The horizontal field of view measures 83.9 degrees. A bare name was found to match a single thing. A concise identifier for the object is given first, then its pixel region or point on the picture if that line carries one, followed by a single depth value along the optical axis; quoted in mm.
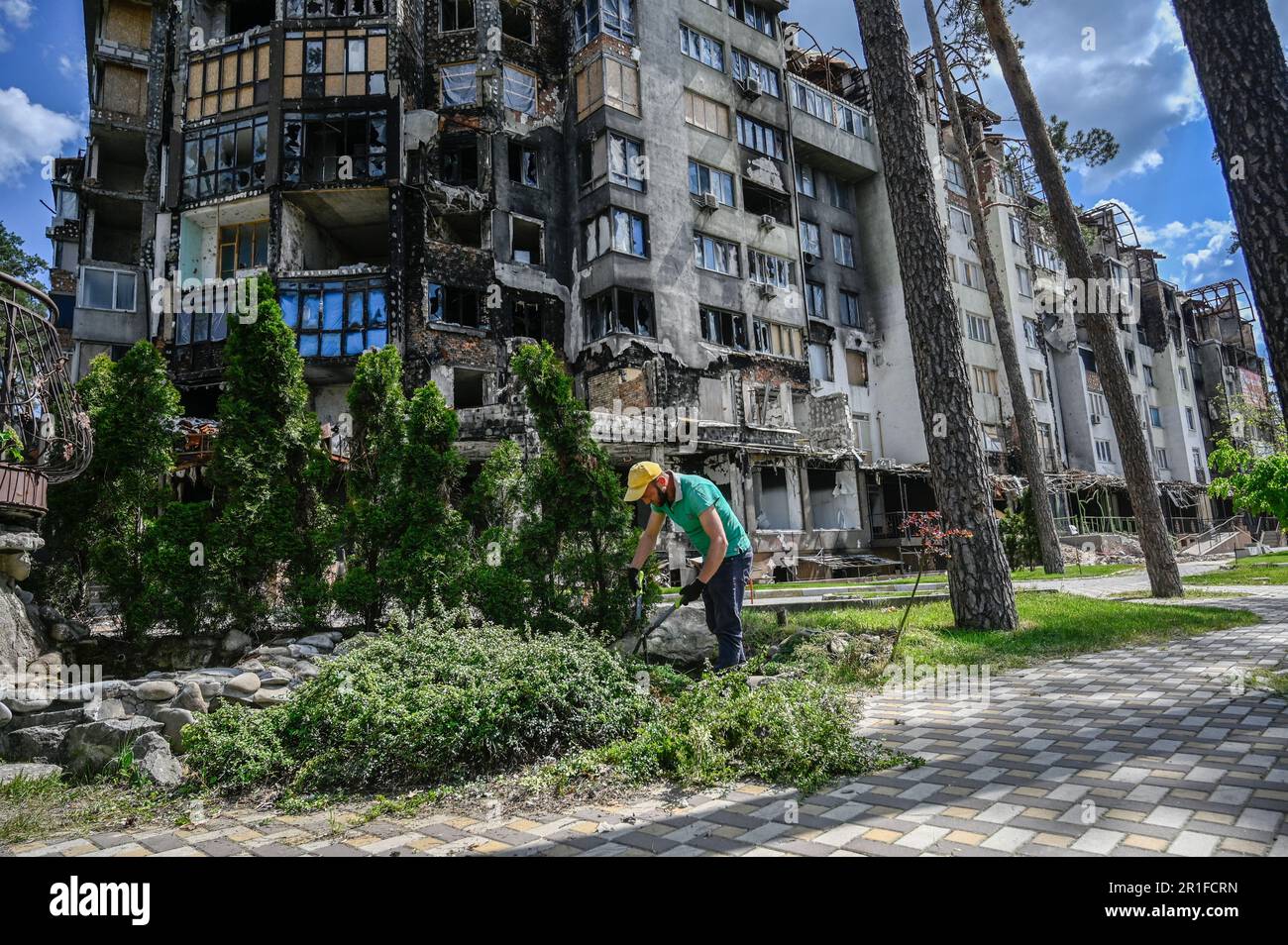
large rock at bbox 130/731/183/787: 4371
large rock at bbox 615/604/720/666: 7613
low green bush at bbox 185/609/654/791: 4074
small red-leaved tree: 7809
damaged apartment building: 24500
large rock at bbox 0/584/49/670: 6773
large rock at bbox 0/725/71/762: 5078
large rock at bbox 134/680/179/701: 5730
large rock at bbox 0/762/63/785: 4395
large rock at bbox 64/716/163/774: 4801
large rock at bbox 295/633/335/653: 8000
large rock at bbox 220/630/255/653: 8219
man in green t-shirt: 6012
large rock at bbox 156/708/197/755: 5055
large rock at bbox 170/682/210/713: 5516
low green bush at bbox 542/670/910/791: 3748
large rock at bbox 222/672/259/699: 5750
